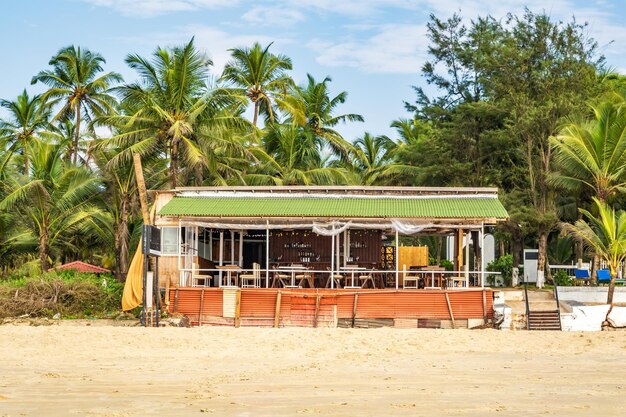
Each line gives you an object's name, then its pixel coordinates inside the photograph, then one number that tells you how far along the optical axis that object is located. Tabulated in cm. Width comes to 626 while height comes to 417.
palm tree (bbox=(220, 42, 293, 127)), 4638
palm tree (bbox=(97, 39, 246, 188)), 3497
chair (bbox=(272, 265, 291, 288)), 2920
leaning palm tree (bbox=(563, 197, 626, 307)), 2868
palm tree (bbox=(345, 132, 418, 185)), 4723
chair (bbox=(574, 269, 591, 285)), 3591
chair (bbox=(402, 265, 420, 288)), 2875
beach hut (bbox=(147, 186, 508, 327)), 2778
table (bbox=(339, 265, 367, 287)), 2888
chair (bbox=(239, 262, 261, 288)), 2966
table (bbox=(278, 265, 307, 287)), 2905
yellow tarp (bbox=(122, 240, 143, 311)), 2869
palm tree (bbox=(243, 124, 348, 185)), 4256
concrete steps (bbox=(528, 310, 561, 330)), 2702
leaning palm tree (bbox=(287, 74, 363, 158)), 4772
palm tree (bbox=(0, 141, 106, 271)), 3678
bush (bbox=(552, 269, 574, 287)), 3506
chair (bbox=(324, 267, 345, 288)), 2881
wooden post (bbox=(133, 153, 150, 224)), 2781
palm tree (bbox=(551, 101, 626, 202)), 3456
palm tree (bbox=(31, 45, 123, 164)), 4853
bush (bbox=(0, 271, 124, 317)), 2861
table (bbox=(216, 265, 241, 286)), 2892
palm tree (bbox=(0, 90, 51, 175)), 5172
